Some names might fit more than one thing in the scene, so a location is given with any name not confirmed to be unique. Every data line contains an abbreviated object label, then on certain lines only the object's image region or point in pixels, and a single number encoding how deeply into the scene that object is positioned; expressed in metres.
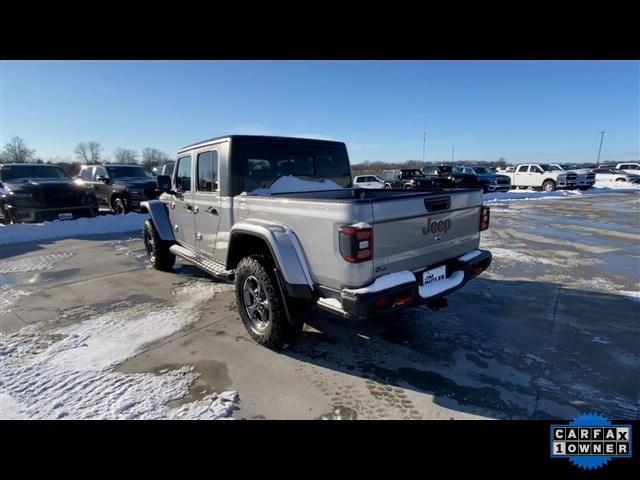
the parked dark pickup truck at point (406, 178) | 21.20
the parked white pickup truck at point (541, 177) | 24.75
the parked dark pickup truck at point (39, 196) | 9.62
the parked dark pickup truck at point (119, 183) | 12.23
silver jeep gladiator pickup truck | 2.57
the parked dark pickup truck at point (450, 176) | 21.52
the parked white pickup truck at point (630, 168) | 34.50
